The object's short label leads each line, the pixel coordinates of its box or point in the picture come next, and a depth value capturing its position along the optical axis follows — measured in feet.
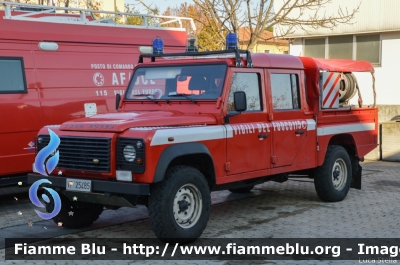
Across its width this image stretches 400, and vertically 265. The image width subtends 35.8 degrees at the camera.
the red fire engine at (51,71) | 30.96
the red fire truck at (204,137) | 22.02
